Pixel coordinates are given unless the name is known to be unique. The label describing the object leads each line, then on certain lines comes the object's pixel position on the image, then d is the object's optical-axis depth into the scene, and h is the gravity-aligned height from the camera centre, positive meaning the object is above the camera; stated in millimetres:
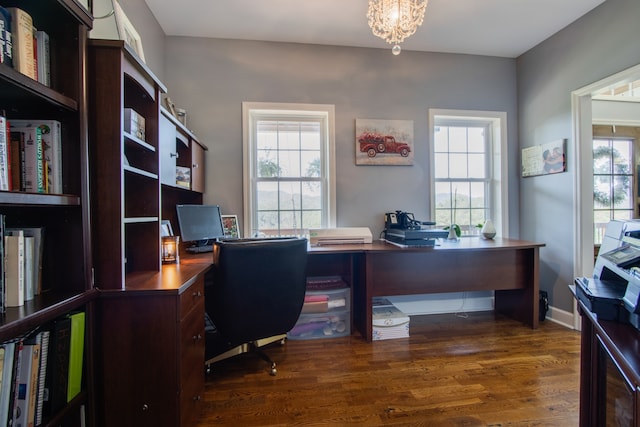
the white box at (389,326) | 2354 -985
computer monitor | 2180 -87
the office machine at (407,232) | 2395 -188
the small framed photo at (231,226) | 2623 -127
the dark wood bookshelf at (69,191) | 1025 +89
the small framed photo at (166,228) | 2023 -111
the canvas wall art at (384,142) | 2828 +708
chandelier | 1743 +1248
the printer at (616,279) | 895 -276
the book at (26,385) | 825 -518
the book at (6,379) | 769 -465
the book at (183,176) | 2092 +284
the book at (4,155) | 817 +180
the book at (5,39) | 824 +533
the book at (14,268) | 866 -168
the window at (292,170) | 2799 +433
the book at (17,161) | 909 +180
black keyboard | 2213 -291
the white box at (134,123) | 1327 +450
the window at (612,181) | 3666 +357
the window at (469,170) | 3068 +450
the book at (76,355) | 991 -511
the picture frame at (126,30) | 1631 +1175
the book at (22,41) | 869 +557
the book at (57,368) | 920 -522
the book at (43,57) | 964 +557
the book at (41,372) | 874 -506
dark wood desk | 2318 -532
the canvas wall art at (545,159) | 2588 +501
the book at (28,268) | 924 -181
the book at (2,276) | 819 -182
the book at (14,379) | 794 -477
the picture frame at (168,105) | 2155 +855
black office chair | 1558 -445
